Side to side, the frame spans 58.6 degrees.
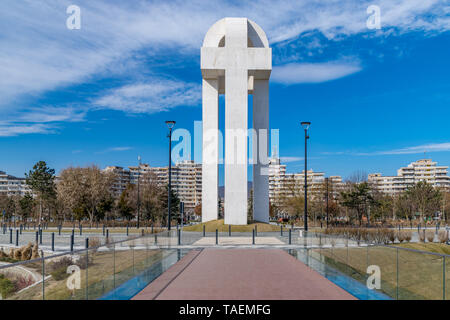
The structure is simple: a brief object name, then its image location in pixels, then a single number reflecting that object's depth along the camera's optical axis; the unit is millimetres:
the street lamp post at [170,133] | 30828
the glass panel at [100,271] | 8594
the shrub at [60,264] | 7324
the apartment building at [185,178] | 152250
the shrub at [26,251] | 22522
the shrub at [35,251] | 22009
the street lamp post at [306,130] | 32062
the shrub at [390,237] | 27045
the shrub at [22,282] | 7496
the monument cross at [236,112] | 38219
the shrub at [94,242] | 21269
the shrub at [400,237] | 27678
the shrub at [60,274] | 7414
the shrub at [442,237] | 27455
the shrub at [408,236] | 27656
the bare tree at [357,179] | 71319
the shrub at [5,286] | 9161
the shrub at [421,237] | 27550
